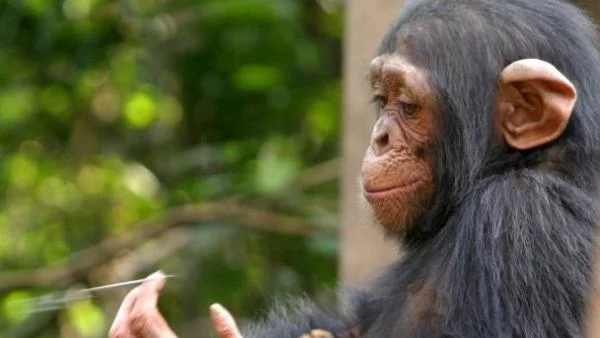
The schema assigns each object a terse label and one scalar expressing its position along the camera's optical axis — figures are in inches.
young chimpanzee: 316.8
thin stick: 335.5
